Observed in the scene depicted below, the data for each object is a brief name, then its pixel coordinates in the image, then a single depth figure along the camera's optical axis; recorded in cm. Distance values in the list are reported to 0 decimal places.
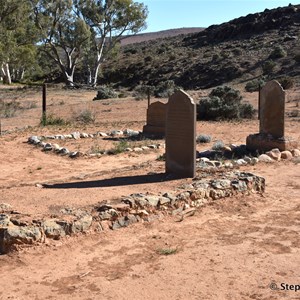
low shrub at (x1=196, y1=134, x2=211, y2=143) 1504
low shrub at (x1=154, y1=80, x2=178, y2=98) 2949
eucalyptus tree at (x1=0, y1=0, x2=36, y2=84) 3619
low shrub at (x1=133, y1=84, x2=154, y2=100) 2972
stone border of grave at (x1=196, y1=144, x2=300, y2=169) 1098
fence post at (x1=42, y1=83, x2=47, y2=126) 1844
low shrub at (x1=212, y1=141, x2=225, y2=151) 1307
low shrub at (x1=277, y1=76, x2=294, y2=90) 3080
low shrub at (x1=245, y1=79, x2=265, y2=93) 3080
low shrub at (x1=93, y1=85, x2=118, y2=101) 3158
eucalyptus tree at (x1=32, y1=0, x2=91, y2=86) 4725
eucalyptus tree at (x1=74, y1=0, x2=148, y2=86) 5019
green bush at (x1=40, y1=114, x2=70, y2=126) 1844
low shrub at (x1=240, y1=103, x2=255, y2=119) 2038
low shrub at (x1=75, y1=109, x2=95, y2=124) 1993
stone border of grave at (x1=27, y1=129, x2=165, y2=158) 1330
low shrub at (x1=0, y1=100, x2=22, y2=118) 2200
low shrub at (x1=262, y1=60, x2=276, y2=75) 4069
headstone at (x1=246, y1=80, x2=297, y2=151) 1266
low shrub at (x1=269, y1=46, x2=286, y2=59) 4391
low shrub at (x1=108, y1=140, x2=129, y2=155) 1339
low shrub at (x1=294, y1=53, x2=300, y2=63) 4047
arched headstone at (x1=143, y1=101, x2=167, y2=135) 1655
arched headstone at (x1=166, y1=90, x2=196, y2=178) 940
